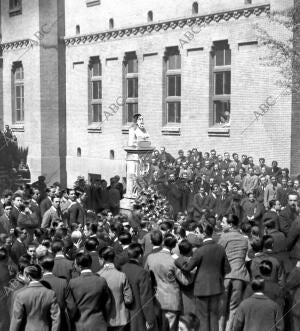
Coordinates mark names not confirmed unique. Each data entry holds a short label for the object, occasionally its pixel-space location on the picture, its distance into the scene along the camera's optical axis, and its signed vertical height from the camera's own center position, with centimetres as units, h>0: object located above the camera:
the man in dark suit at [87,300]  867 -226
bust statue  2262 -42
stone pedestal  2252 -150
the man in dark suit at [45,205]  1703 -207
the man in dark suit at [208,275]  1030 -233
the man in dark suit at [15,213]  1504 -201
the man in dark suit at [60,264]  973 -204
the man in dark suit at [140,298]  930 -240
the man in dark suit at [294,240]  1218 -212
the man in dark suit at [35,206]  1638 -205
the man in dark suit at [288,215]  1441 -202
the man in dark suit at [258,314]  795 -224
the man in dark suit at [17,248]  1128 -209
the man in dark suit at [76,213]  1617 -216
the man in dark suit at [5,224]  1393 -209
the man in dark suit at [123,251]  964 -191
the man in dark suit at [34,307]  811 -220
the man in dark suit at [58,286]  853 -207
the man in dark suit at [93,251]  995 -192
